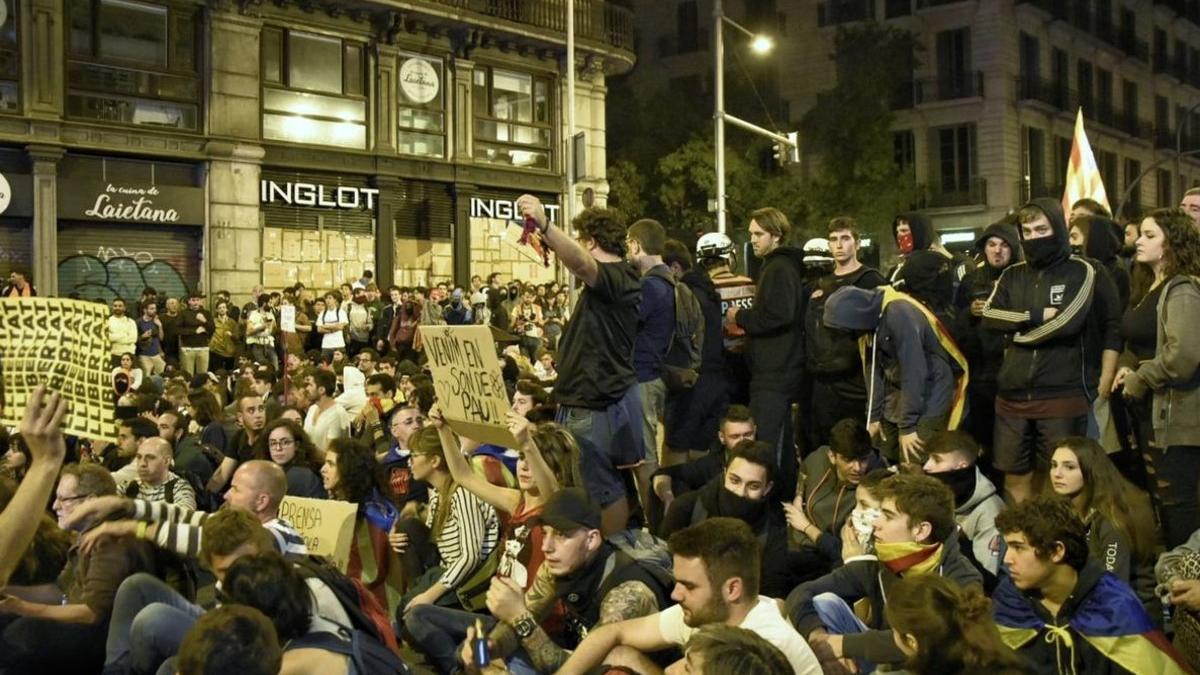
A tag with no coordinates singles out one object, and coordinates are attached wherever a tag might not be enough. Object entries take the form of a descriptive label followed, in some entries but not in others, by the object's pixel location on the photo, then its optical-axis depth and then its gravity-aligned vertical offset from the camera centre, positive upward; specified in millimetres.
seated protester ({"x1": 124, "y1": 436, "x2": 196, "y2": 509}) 8930 -787
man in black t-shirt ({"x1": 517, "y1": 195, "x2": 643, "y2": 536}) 6832 -50
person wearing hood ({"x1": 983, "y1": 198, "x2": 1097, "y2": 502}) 7270 +26
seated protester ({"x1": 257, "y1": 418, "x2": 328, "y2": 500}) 8906 -668
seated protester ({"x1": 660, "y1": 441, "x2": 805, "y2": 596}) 6633 -769
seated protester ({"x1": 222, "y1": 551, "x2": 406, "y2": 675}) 4848 -958
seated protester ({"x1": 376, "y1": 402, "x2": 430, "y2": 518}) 8945 -750
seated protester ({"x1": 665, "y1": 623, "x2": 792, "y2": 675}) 3826 -879
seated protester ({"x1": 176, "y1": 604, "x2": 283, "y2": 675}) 4098 -894
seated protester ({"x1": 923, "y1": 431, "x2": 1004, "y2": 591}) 6594 -655
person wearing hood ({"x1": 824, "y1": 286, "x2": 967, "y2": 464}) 7617 -67
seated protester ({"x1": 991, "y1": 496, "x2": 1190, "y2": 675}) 5051 -1000
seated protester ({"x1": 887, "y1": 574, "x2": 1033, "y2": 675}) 4363 -934
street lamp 26016 +5112
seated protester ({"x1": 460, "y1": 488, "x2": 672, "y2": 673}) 5531 -1006
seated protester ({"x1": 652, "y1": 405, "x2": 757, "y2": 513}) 7816 -677
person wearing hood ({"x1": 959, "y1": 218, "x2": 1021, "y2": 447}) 8148 +95
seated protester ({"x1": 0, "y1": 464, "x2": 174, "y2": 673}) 5641 -1098
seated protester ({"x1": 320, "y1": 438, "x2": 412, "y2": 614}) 8180 -986
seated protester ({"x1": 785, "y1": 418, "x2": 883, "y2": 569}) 6980 -800
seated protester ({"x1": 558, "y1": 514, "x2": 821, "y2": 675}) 4883 -856
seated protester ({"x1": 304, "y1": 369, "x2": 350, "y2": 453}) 12125 -469
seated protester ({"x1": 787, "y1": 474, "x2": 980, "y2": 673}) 5559 -834
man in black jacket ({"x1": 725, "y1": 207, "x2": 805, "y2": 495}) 8609 +160
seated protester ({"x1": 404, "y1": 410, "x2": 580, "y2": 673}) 6480 -781
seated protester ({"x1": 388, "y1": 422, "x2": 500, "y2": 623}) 7266 -1011
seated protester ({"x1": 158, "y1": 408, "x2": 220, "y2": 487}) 10961 -735
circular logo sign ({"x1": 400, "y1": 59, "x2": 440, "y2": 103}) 28344 +6154
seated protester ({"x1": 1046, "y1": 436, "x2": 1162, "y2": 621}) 5992 -741
